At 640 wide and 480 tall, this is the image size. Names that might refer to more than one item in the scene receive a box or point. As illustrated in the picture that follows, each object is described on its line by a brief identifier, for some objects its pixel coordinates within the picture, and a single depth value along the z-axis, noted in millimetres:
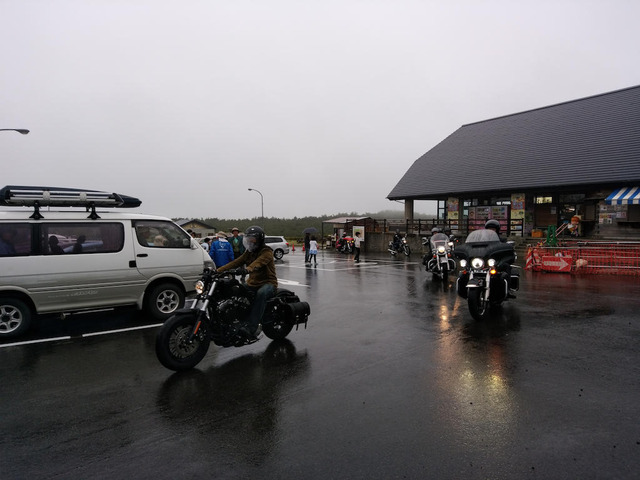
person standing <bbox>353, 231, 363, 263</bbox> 22358
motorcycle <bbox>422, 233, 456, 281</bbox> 13805
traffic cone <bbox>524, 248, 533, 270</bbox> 17000
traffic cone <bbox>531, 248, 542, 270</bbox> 16572
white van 6863
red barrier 15375
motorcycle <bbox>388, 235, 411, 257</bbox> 25228
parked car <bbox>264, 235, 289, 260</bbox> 27045
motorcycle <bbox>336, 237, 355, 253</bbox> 29688
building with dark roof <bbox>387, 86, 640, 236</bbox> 22141
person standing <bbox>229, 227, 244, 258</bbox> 13805
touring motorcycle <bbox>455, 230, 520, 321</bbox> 7770
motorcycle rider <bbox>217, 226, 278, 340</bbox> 5785
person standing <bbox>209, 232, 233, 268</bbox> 11461
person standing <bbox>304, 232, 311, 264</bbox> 20953
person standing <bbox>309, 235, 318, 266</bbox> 21138
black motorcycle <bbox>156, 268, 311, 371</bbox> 5098
